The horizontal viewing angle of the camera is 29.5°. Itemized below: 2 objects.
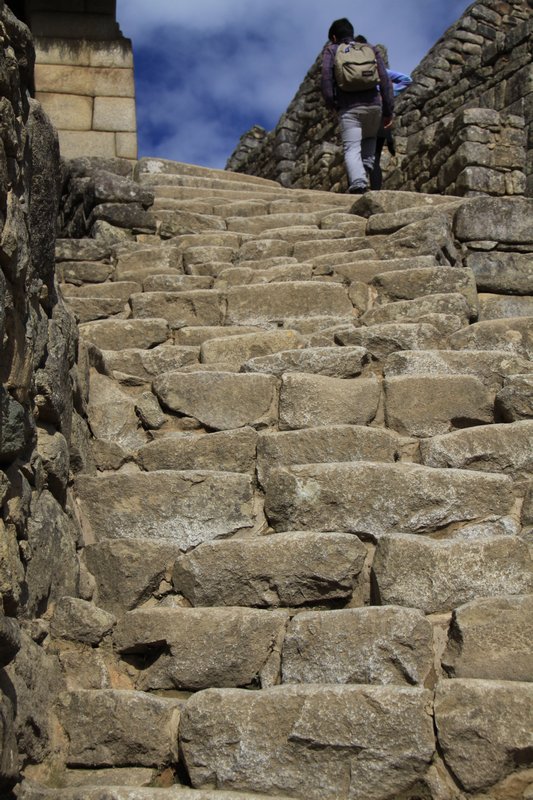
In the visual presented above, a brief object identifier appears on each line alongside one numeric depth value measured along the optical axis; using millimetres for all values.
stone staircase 2256
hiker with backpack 8281
